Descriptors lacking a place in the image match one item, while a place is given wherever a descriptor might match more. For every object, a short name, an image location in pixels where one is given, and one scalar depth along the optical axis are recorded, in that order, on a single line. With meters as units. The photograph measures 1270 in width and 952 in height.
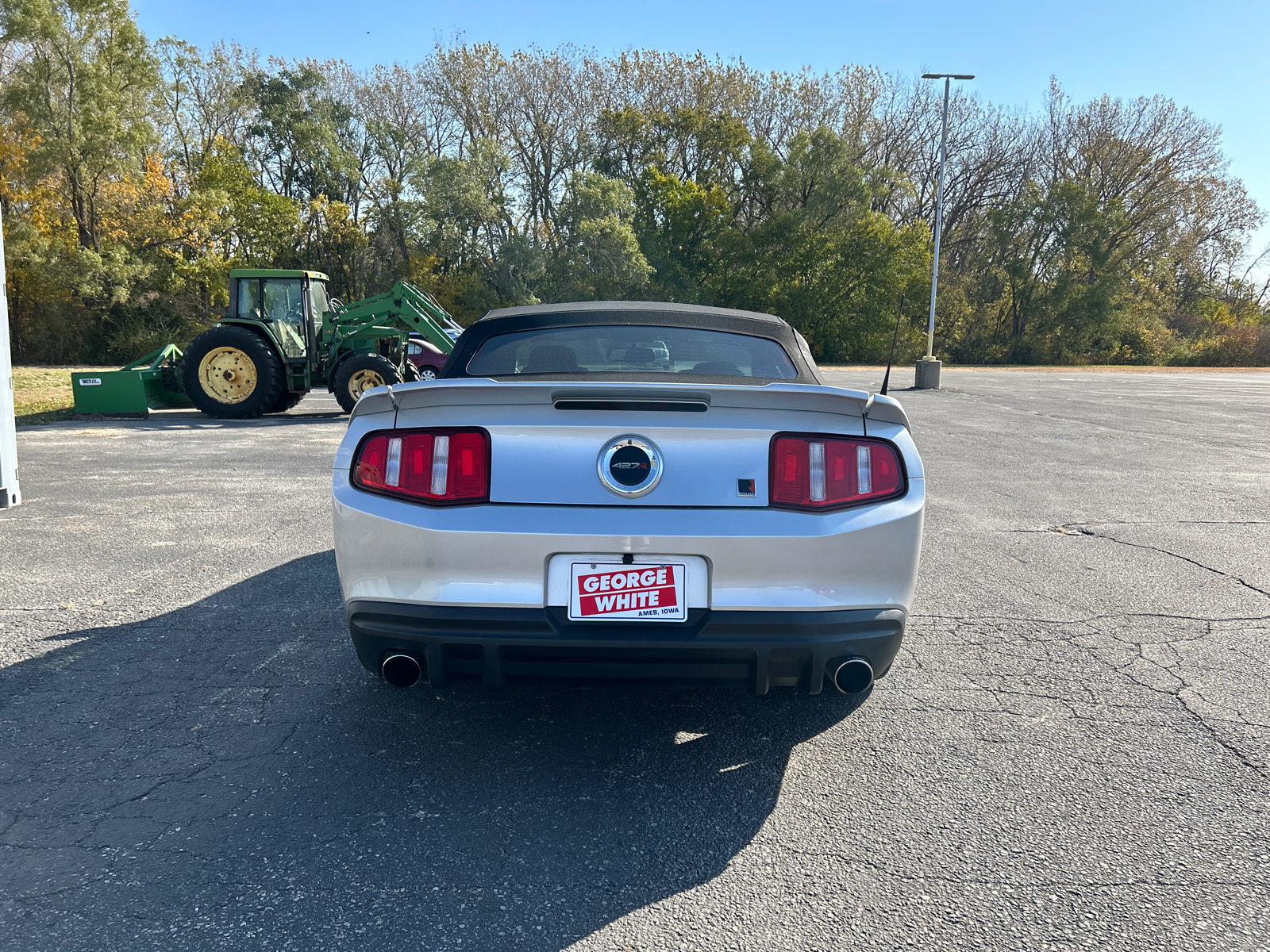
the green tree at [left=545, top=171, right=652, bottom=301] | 39.50
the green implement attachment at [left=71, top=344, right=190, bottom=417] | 13.52
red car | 20.06
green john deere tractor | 13.66
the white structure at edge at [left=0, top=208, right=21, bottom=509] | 6.84
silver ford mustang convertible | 2.54
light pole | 24.33
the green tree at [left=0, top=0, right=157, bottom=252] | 29.67
